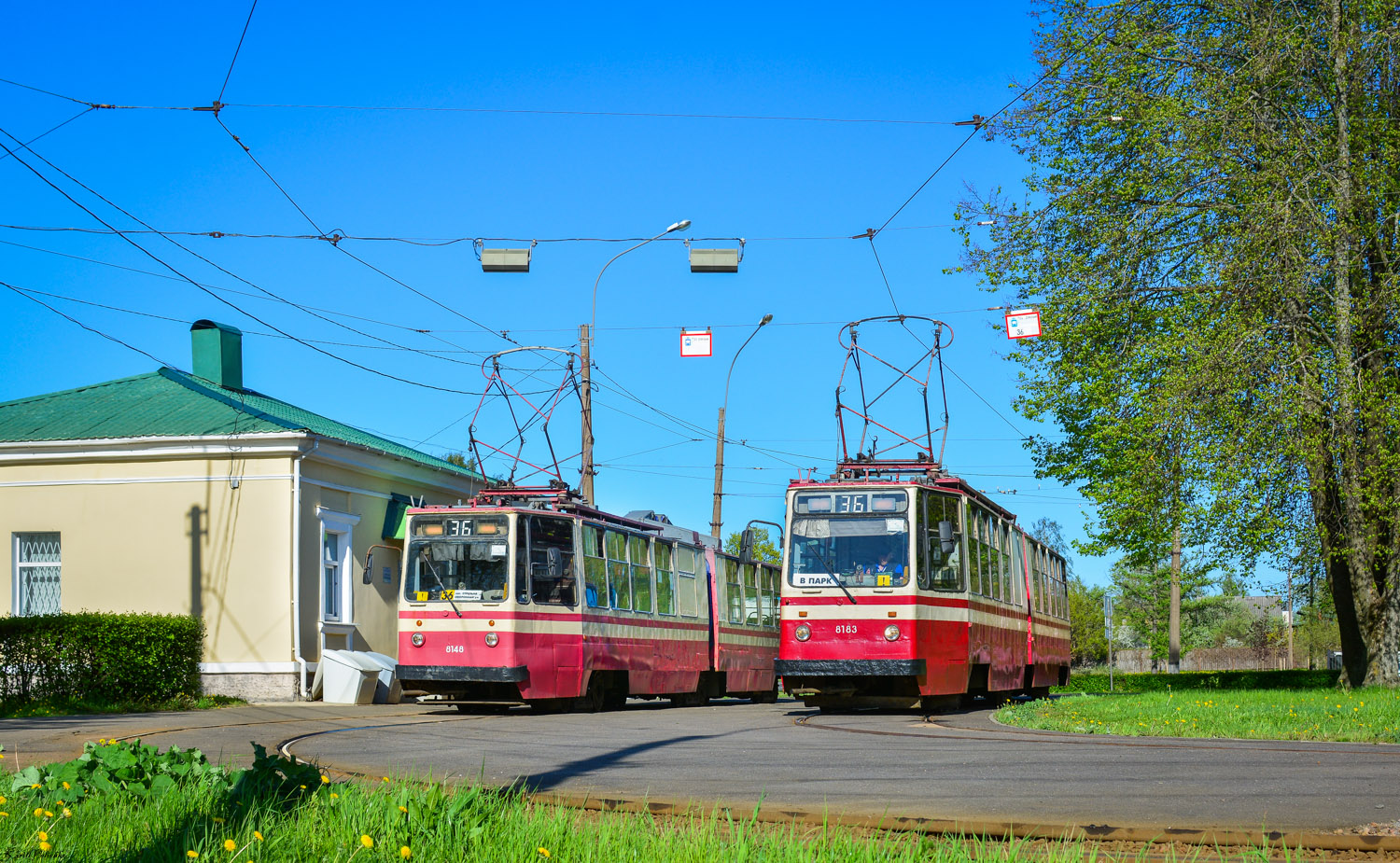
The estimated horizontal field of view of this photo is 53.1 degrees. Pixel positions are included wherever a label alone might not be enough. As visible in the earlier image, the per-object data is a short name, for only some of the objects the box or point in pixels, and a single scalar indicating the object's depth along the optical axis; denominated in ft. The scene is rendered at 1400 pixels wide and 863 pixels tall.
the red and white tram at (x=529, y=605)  64.54
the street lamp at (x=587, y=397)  90.07
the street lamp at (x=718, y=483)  133.18
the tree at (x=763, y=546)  200.64
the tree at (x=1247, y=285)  67.56
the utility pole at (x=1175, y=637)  174.29
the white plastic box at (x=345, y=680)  75.87
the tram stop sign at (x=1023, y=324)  83.76
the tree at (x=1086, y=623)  312.91
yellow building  78.84
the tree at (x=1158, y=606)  251.39
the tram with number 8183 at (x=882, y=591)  58.08
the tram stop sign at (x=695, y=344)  92.17
